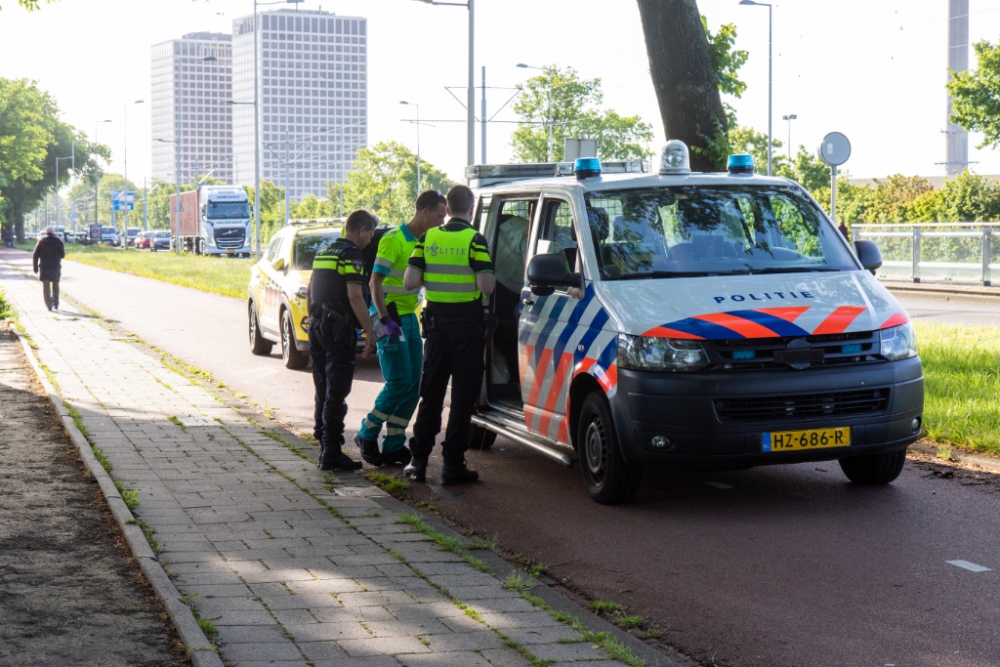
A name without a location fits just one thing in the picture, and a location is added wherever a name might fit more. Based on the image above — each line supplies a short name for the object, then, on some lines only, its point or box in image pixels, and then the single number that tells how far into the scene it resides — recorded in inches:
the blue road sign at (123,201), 3440.0
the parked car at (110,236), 4496.3
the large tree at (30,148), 2972.4
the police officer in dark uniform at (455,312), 304.7
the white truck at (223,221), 2679.6
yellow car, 571.5
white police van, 261.1
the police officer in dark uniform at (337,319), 325.7
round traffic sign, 740.0
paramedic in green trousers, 328.5
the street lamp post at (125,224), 3548.2
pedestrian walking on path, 969.5
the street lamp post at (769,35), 1902.1
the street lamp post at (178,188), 2534.4
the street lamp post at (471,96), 1069.1
